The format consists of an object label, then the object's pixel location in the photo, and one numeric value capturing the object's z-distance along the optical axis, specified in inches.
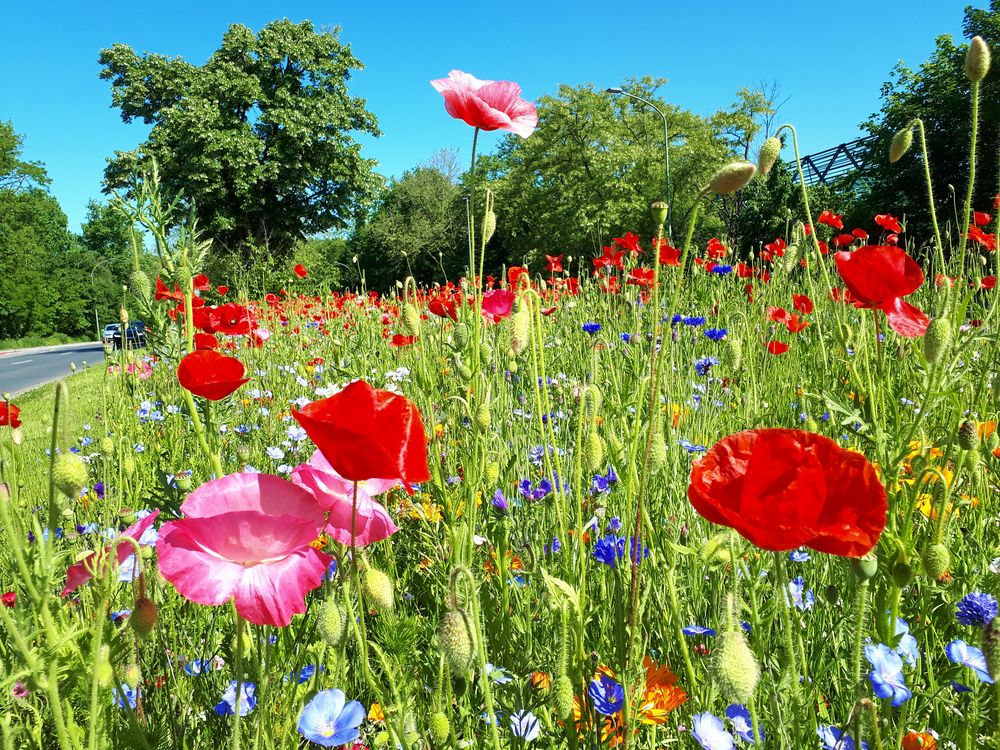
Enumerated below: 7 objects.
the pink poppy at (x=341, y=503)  30.4
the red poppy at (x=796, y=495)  24.3
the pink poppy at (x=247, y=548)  25.4
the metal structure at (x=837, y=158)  738.2
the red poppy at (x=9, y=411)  58.4
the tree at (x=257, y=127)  852.0
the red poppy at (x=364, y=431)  25.7
